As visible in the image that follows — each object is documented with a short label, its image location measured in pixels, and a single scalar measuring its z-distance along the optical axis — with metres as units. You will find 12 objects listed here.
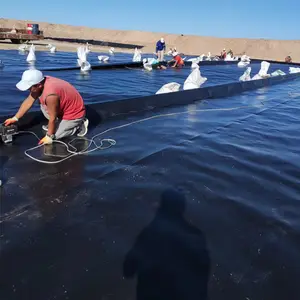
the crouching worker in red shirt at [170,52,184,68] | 17.53
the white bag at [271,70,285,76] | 16.33
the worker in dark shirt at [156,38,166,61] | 19.55
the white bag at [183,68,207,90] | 9.70
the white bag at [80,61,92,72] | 12.61
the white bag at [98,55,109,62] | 18.26
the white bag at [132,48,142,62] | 18.62
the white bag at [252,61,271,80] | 14.80
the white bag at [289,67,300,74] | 18.74
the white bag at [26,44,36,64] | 14.72
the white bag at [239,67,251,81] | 13.61
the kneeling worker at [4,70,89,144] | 3.91
